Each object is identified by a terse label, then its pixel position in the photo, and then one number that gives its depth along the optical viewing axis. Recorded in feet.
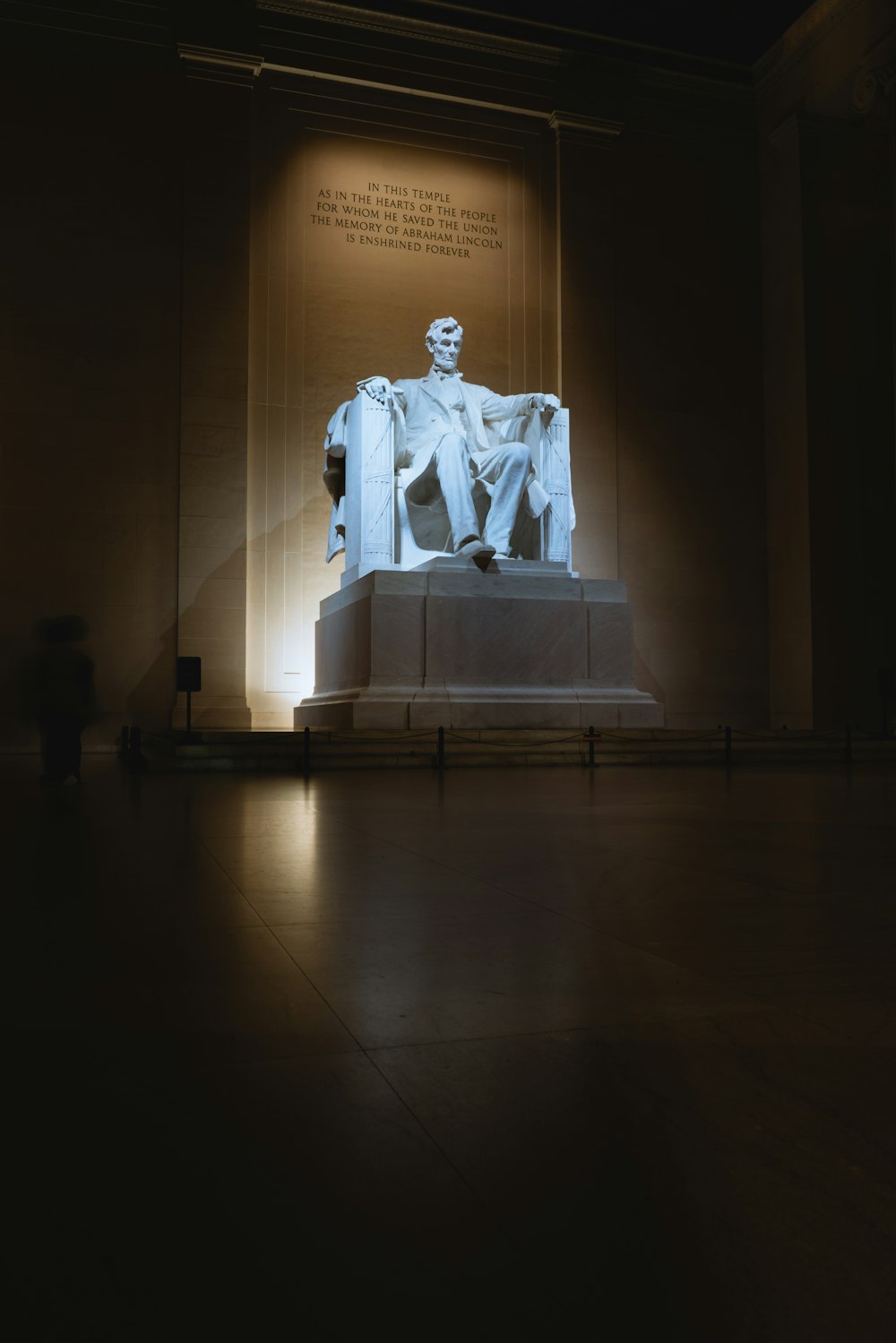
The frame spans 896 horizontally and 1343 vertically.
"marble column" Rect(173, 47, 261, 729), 40.29
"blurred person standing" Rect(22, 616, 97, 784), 21.20
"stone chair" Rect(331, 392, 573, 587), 33.42
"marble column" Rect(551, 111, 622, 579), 45.24
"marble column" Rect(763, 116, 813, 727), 45.44
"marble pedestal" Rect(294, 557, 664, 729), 30.53
